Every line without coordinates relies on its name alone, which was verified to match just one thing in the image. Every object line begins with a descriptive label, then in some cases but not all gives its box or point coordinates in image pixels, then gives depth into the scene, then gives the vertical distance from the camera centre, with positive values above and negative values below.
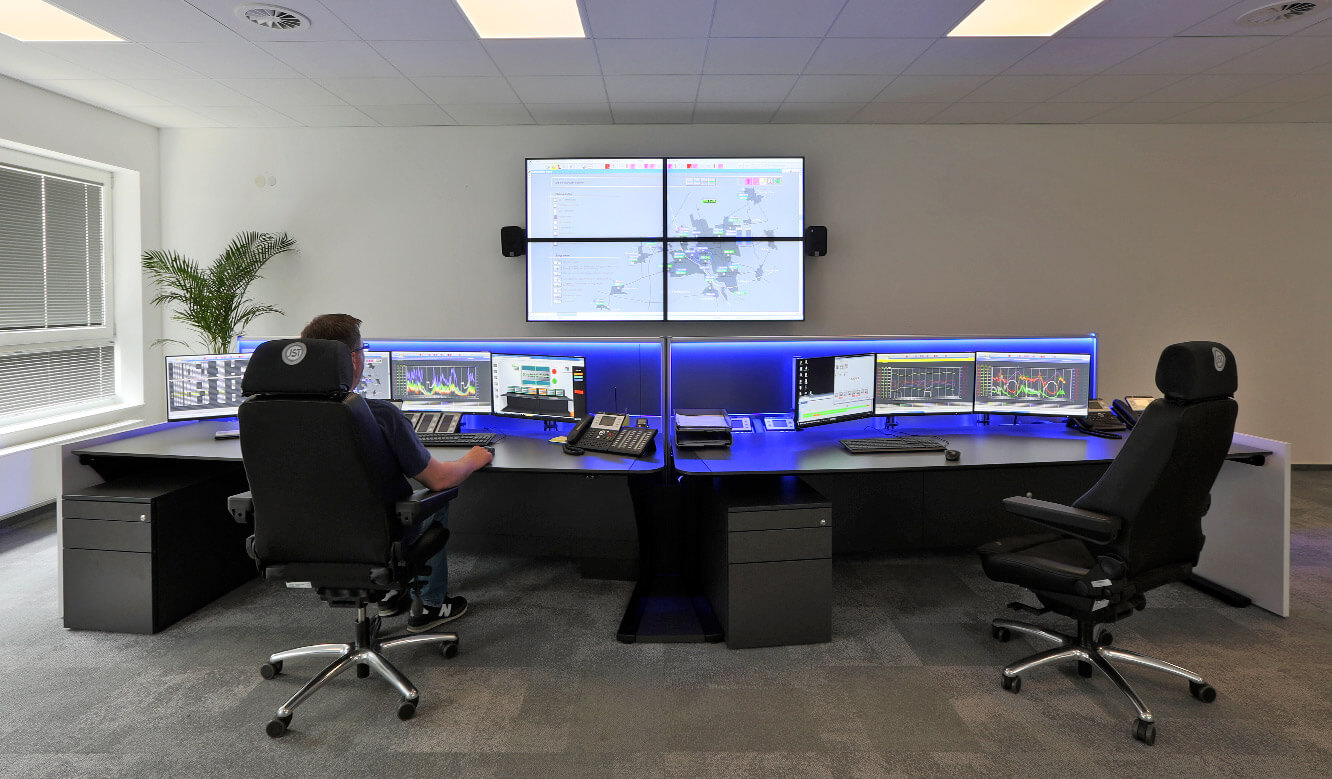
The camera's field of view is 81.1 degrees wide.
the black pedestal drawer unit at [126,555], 2.93 -0.72
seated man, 2.36 -0.25
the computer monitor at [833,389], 3.35 -0.09
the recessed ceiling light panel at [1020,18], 3.45 +1.59
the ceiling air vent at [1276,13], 3.25 +1.51
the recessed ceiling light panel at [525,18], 3.43 +1.57
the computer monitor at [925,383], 3.51 -0.07
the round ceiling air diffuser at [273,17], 3.23 +1.49
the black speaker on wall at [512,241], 5.08 +0.83
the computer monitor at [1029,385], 3.55 -0.08
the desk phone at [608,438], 3.01 -0.28
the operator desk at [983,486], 2.90 -0.57
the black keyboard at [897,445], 3.07 -0.31
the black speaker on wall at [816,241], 5.09 +0.83
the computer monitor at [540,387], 3.38 -0.09
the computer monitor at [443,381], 3.56 -0.06
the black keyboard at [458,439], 3.26 -0.30
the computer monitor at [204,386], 3.39 -0.08
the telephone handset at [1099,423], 3.46 -0.25
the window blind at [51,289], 4.46 +0.48
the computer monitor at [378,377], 3.62 -0.05
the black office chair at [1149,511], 2.17 -0.42
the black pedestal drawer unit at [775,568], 2.76 -0.72
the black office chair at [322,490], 2.16 -0.35
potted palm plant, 4.87 +0.52
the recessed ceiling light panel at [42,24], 3.38 +1.55
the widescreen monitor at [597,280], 5.09 +0.57
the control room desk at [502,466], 2.86 -0.37
